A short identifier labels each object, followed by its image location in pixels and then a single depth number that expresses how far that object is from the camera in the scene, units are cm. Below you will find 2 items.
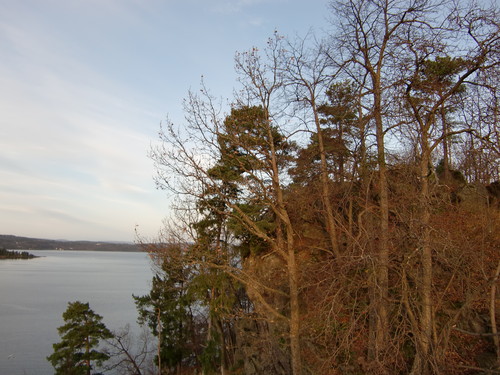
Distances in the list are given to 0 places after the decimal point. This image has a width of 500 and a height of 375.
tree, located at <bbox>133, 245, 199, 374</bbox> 2261
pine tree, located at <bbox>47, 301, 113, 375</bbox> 1903
